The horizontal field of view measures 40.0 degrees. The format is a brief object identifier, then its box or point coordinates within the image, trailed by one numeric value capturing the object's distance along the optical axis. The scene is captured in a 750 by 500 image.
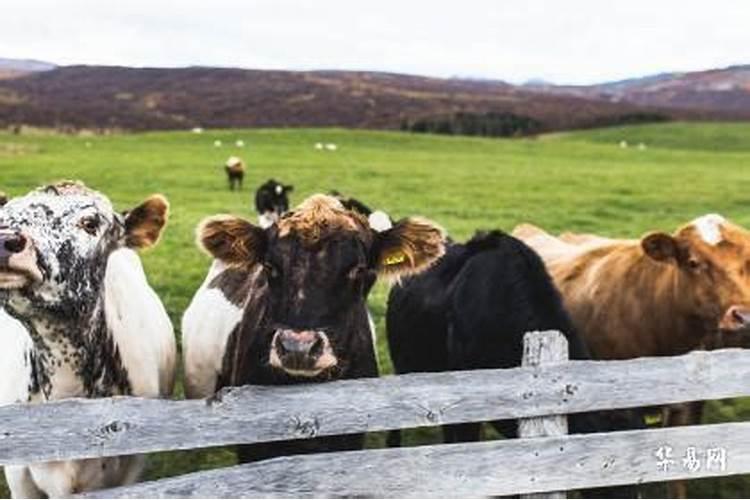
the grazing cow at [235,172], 33.59
